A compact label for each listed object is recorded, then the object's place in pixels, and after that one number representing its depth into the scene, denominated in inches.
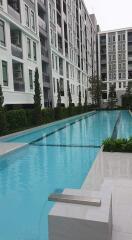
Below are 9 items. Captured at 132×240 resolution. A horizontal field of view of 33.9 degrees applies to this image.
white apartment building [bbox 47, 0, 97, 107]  1194.0
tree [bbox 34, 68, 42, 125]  812.6
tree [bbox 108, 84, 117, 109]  2197.3
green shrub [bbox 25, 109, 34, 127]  777.1
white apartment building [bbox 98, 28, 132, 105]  2413.9
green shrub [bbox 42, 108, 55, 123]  885.5
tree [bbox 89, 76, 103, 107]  2071.9
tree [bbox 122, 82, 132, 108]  2150.6
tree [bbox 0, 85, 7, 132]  573.0
